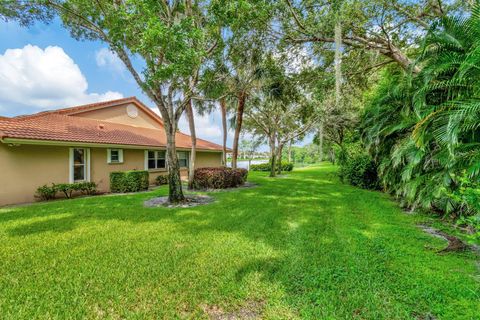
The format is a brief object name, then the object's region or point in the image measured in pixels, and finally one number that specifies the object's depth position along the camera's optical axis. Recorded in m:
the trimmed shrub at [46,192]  8.47
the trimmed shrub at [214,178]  11.40
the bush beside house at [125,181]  10.52
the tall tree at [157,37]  5.76
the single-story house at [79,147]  8.02
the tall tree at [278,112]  9.75
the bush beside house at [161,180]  13.57
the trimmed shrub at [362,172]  11.80
